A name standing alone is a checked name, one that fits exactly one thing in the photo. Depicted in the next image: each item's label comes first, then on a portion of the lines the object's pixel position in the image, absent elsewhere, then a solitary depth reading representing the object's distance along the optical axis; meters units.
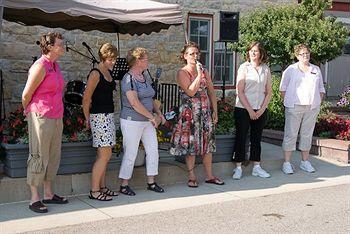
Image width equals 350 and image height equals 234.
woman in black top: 5.80
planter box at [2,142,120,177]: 5.86
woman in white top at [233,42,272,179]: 7.02
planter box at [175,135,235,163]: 7.31
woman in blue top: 6.02
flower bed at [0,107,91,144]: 6.11
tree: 10.36
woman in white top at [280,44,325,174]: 7.50
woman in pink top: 5.30
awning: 5.96
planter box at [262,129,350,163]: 8.59
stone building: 9.97
